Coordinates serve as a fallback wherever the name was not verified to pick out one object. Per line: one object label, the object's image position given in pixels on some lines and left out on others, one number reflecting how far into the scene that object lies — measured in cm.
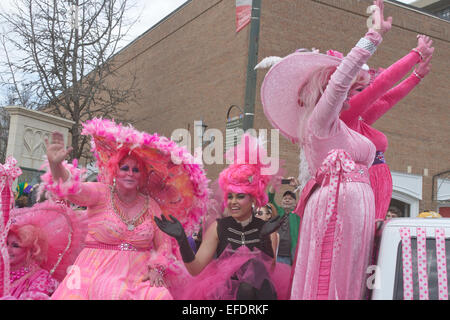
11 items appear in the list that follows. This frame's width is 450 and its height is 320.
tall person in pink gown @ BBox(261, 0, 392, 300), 227
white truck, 203
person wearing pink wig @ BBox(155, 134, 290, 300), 256
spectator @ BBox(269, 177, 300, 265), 385
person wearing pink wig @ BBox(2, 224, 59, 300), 318
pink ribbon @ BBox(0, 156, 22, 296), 302
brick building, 1265
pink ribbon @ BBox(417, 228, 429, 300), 203
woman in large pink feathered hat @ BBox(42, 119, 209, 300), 290
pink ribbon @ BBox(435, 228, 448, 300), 201
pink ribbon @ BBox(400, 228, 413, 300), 203
